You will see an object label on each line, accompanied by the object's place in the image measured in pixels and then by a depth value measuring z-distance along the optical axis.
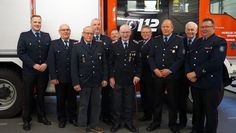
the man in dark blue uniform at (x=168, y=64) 3.45
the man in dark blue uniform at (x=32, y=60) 3.62
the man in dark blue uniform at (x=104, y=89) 3.67
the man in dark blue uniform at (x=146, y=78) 3.81
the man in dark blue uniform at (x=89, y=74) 3.43
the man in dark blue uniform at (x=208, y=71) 3.00
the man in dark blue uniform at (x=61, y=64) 3.65
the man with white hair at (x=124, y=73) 3.55
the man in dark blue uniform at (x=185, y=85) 3.52
